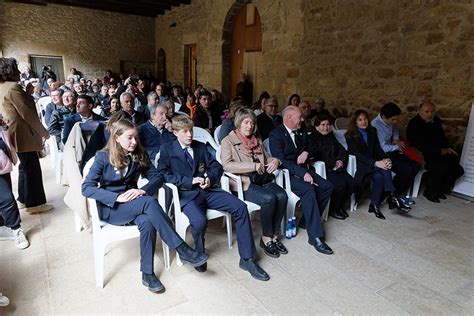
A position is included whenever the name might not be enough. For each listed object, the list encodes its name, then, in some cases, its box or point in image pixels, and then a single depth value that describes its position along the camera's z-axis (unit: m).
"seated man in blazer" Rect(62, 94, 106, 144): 3.46
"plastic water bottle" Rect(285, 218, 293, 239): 2.80
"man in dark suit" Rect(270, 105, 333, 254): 2.76
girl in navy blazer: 2.06
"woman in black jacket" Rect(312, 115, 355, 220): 3.19
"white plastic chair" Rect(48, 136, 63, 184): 3.96
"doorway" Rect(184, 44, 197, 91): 10.39
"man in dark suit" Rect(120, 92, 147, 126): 3.67
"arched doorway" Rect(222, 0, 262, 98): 7.57
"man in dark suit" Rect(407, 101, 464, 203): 3.82
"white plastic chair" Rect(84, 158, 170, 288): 2.06
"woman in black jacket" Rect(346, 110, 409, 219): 3.34
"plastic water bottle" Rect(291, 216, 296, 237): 2.81
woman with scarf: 2.54
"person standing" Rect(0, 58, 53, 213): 2.78
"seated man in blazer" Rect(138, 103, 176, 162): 3.21
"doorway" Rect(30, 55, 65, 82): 11.83
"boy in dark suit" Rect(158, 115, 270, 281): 2.28
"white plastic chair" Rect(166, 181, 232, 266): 2.31
